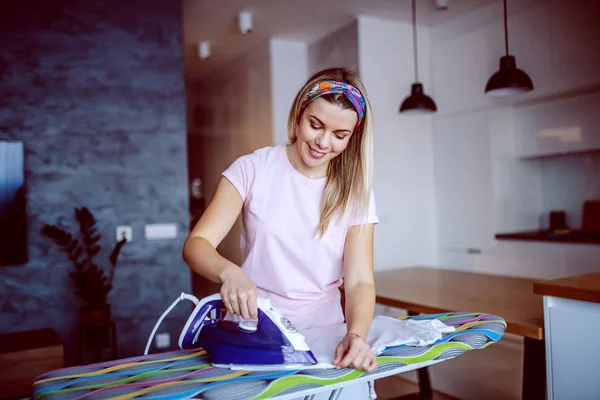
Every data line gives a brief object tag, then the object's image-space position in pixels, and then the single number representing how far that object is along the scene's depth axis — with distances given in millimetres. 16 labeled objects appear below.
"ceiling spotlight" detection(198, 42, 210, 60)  5012
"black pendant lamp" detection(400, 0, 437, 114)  3478
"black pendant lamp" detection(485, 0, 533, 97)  2771
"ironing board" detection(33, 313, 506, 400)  914
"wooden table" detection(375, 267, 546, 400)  1806
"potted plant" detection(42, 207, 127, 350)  2887
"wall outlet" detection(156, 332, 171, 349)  3416
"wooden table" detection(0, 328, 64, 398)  2582
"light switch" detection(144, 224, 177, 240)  3369
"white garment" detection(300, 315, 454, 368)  1143
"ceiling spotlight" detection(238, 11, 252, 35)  4250
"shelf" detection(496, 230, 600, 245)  3432
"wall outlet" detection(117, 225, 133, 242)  3291
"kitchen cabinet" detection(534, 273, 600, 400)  1622
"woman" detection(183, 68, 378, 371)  1247
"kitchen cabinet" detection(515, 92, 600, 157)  3578
